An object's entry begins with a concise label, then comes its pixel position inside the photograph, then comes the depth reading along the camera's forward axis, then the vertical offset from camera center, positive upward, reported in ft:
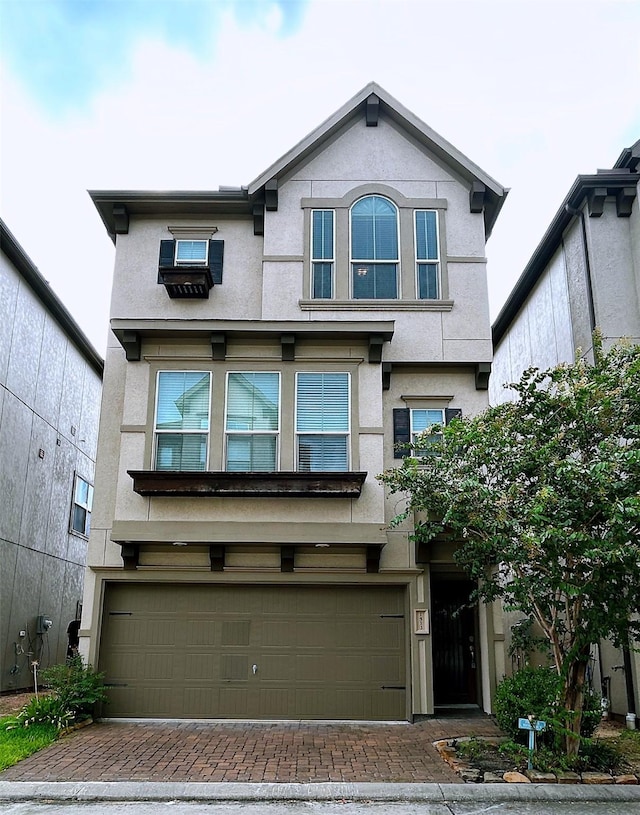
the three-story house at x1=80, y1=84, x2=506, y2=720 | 38.50 +10.13
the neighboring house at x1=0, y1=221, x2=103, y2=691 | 49.83 +11.53
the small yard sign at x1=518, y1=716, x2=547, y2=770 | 27.32 -3.73
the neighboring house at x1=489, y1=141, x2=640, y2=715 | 39.63 +20.84
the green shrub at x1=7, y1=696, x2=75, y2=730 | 34.40 -4.38
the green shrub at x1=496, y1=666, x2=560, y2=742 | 28.71 -2.89
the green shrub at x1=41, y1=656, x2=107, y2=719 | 35.81 -3.26
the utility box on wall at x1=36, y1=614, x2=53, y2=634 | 53.93 -0.34
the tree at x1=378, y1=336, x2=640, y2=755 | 26.76 +4.69
